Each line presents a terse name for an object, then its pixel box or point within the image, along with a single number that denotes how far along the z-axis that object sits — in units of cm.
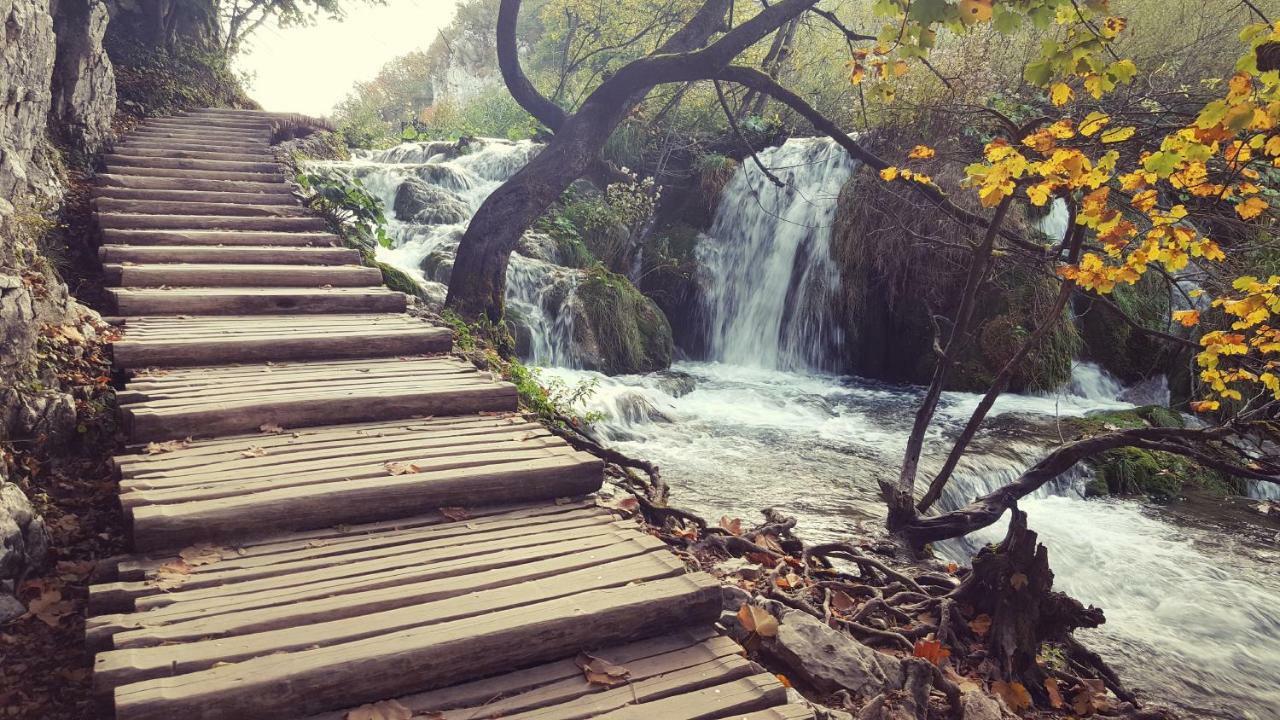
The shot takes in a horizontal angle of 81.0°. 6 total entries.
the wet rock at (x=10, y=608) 280
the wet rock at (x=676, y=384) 1029
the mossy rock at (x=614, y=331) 1093
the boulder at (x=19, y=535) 296
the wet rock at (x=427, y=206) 1304
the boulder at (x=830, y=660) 310
